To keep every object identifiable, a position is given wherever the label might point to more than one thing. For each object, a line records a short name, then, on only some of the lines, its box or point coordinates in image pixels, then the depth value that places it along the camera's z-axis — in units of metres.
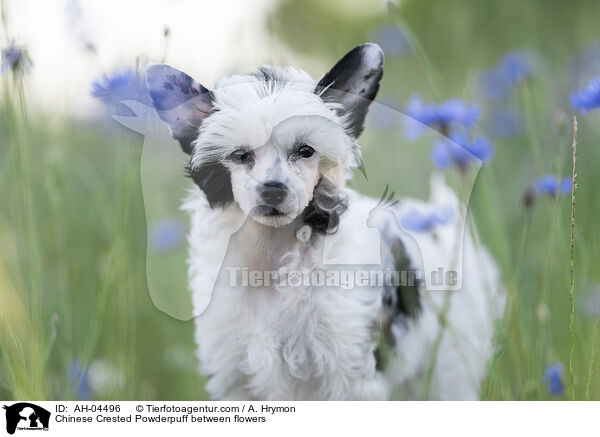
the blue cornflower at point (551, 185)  1.49
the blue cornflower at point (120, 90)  1.45
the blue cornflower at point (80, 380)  1.51
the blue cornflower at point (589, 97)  1.50
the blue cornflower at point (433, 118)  1.47
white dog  1.41
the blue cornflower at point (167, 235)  1.48
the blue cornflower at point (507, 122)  1.72
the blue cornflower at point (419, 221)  1.48
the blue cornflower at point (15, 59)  1.50
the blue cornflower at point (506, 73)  1.66
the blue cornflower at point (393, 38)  1.53
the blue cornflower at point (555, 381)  1.50
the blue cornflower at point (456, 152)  1.47
